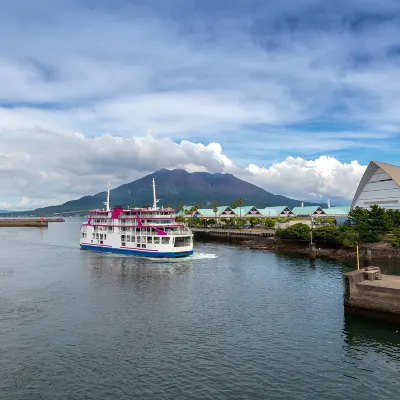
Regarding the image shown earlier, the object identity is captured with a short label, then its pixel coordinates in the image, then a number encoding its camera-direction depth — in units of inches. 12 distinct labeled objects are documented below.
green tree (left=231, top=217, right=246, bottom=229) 5096.0
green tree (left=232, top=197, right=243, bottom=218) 5479.8
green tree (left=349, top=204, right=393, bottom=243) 2891.2
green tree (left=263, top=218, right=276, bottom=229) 4642.5
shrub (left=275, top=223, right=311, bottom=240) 3262.8
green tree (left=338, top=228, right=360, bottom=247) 2792.8
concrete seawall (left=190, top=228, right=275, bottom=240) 4148.6
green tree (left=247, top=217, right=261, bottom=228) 5128.0
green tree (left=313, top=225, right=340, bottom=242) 3090.6
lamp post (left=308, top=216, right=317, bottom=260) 2819.4
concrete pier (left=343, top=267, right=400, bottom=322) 1270.9
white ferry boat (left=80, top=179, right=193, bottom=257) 2691.9
